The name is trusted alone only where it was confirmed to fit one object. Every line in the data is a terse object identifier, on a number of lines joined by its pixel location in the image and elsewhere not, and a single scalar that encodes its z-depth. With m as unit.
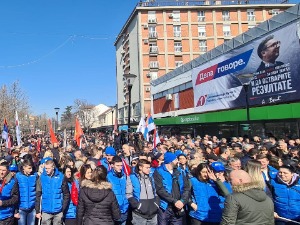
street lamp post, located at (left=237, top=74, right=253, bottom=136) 12.71
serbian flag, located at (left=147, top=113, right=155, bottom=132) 14.17
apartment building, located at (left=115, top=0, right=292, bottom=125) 45.97
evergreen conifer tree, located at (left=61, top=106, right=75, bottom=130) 95.81
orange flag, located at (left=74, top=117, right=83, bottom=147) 12.72
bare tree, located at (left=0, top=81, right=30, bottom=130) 31.61
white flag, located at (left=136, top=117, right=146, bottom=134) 14.85
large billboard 16.42
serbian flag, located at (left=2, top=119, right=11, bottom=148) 13.52
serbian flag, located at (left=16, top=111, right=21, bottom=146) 14.53
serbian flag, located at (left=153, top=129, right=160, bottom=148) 12.67
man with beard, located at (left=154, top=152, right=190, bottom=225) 5.21
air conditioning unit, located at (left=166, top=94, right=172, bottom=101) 34.75
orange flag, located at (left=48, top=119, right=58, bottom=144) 12.54
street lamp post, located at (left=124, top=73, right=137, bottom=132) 13.02
